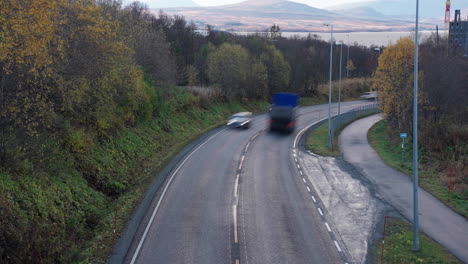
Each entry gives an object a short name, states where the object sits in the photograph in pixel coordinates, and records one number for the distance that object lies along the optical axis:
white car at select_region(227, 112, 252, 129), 45.11
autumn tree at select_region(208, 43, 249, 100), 57.03
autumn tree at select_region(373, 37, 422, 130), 38.66
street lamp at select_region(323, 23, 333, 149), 35.74
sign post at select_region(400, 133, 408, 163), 29.26
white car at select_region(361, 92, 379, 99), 78.57
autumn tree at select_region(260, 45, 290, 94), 67.88
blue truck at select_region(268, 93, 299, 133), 41.69
